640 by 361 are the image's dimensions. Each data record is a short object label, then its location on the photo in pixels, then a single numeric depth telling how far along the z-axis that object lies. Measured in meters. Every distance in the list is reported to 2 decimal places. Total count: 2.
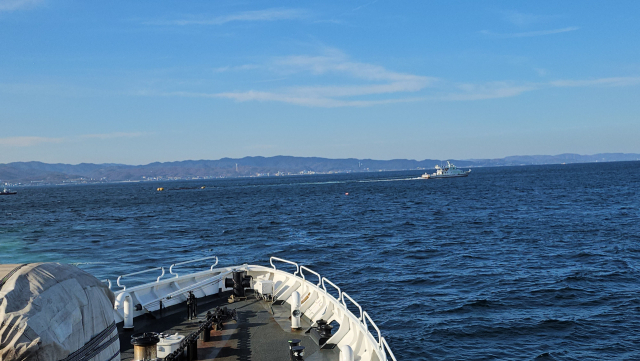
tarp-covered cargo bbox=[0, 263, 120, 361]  5.64
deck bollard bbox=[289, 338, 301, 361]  11.27
